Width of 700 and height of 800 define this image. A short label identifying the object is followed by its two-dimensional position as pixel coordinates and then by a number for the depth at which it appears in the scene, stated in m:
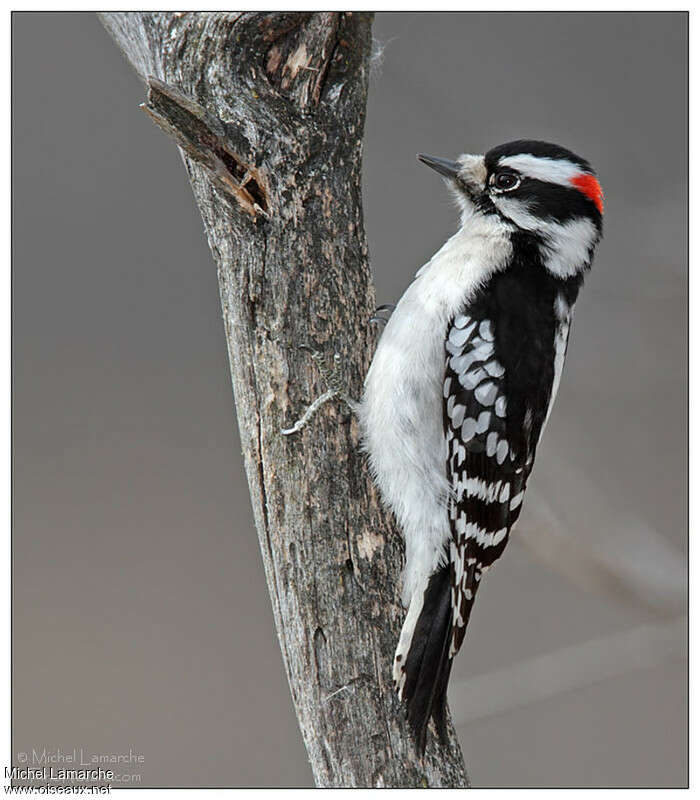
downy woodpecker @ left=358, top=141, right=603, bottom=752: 4.52
